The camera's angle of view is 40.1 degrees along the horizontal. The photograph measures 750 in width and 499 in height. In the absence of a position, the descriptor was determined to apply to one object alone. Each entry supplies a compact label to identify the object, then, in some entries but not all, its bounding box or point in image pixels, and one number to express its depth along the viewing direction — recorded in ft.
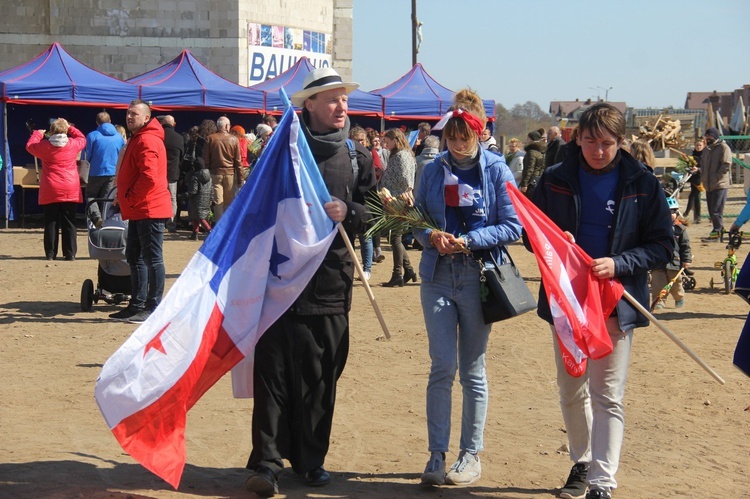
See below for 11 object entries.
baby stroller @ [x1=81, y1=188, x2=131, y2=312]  35.29
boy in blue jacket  16.53
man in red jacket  31.76
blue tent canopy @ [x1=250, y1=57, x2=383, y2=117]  74.59
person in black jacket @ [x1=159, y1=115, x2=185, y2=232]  54.19
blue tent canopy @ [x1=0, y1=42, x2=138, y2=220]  64.44
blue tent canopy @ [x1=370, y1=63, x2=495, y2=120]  78.43
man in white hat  17.67
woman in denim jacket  17.79
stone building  107.76
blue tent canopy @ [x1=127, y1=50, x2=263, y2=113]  68.90
